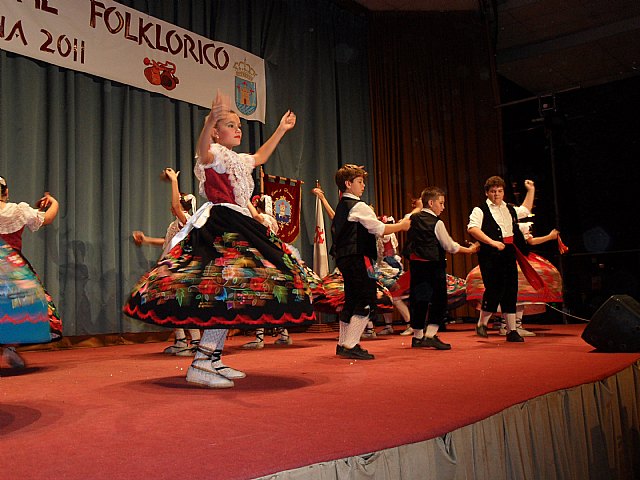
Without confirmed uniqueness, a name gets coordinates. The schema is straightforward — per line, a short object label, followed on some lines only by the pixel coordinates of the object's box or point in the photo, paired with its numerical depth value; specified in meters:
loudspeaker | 3.74
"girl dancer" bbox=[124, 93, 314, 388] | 2.61
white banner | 5.59
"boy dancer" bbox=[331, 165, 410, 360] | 4.01
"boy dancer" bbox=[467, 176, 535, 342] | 5.12
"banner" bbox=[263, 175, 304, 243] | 7.75
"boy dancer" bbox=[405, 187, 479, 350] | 4.56
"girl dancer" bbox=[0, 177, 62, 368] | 1.94
